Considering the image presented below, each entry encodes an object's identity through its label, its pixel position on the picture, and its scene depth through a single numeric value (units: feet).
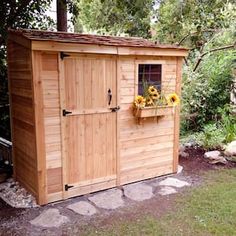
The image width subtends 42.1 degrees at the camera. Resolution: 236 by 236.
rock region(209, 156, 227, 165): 16.75
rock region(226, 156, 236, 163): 16.96
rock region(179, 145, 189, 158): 17.75
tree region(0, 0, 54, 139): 13.76
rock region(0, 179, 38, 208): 11.69
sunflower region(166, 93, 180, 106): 13.94
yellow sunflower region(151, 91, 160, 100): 13.46
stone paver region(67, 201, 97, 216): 11.12
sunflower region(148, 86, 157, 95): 13.41
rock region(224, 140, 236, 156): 17.21
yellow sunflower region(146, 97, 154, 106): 13.47
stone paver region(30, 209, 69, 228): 10.24
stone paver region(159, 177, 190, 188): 13.73
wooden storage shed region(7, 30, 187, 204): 11.18
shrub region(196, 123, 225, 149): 18.47
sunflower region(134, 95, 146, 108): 13.11
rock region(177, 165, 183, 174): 15.47
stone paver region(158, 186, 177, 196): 12.86
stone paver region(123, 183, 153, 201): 12.48
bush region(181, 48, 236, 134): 21.83
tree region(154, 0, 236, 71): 22.68
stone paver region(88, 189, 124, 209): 11.71
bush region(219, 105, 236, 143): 18.69
